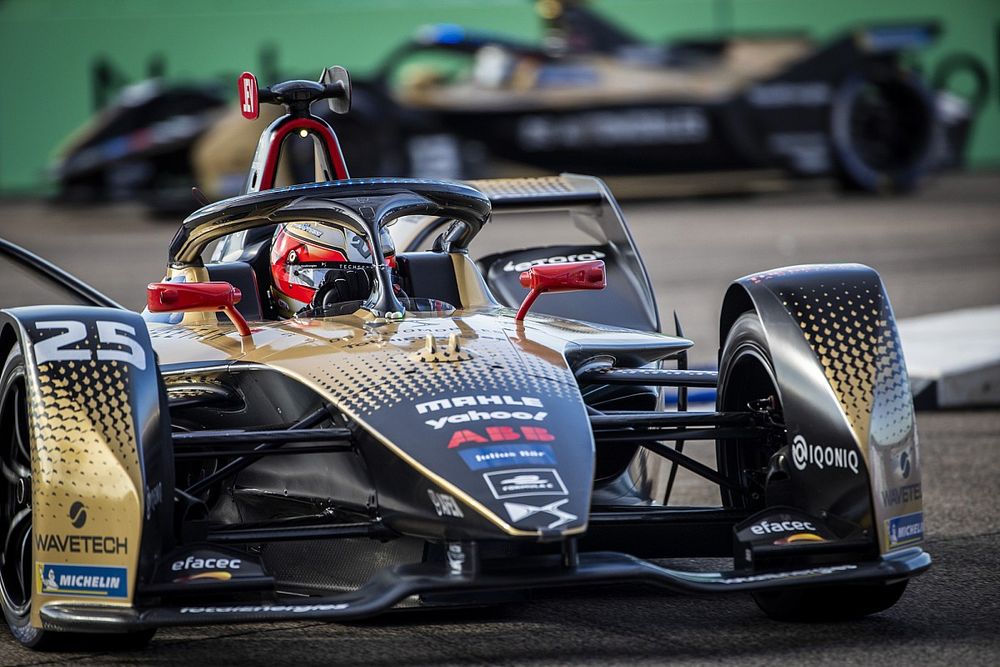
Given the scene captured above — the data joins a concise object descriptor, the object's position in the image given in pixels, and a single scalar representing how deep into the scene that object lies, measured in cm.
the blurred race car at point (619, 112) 4272
